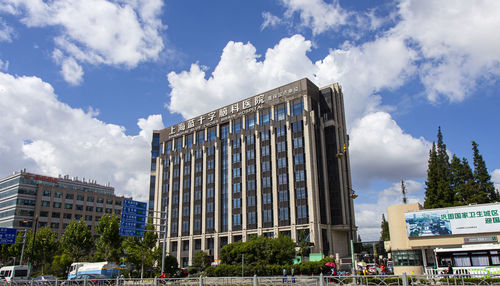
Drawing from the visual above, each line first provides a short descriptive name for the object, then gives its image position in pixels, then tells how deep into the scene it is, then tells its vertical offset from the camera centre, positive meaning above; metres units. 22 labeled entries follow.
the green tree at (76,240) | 59.41 +2.25
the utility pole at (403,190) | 85.65 +13.23
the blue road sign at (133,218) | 36.62 +3.42
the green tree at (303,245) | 57.71 +0.92
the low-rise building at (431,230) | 36.38 +1.85
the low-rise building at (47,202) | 96.50 +14.15
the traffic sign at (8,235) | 47.19 +2.52
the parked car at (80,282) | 23.76 -1.78
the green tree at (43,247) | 63.47 +1.41
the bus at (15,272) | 44.38 -1.99
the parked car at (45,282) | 24.79 -1.77
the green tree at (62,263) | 62.36 -1.37
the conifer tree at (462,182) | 57.88 +10.66
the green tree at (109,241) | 57.00 +1.92
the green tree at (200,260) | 69.50 -1.38
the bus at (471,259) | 27.19 -0.77
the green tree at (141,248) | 56.19 +0.82
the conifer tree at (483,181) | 58.69 +10.23
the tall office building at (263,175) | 66.19 +14.84
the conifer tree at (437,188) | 57.47 +9.39
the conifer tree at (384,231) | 105.07 +5.16
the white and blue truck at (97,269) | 45.62 -1.81
